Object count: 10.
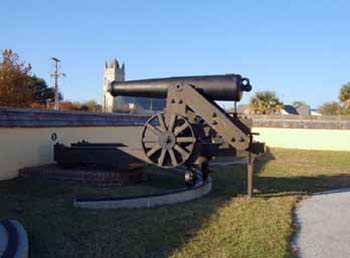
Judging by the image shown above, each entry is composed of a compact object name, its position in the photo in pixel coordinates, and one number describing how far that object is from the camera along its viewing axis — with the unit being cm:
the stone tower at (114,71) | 9981
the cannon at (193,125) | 936
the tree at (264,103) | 5974
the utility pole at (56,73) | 5056
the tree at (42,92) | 6037
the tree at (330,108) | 7245
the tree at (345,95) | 6544
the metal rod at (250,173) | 942
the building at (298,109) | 9444
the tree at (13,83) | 4095
